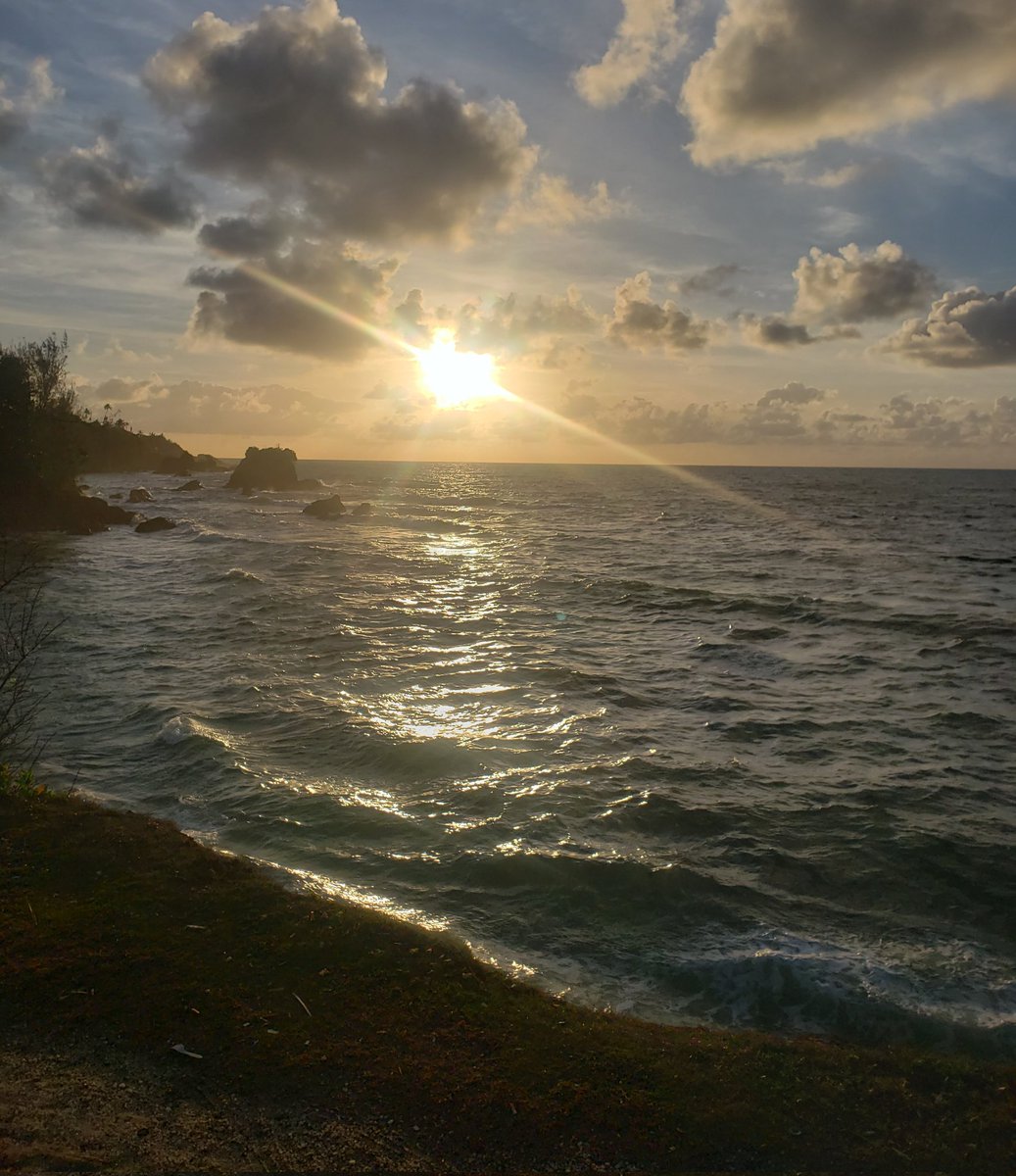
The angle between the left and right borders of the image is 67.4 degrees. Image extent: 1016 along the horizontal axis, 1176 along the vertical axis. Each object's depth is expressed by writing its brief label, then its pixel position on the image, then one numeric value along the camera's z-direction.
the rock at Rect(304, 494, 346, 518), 78.44
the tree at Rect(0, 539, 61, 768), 13.62
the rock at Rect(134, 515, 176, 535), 55.66
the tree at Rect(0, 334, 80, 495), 47.78
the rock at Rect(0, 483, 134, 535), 49.12
